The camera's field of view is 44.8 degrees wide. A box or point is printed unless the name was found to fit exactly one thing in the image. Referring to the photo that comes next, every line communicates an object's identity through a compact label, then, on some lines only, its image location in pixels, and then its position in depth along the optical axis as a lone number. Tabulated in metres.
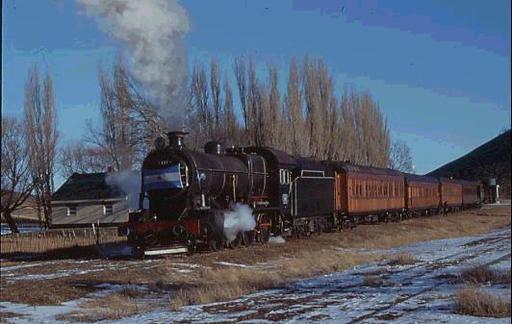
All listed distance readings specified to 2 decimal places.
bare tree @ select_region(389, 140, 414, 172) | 92.51
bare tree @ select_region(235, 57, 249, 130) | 45.81
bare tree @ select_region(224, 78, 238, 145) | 43.57
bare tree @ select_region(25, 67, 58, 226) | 40.69
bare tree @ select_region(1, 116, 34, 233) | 42.12
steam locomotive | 18.03
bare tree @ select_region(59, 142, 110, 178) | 59.59
